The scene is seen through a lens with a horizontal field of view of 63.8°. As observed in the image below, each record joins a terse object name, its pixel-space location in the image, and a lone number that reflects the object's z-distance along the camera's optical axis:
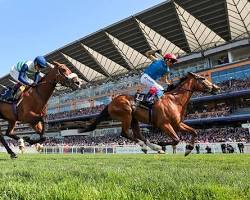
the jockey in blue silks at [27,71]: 5.99
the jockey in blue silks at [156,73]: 5.74
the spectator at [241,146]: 16.43
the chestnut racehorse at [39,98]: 5.83
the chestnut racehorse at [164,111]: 5.62
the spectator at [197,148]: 17.76
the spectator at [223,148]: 17.27
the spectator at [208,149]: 17.64
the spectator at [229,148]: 16.90
